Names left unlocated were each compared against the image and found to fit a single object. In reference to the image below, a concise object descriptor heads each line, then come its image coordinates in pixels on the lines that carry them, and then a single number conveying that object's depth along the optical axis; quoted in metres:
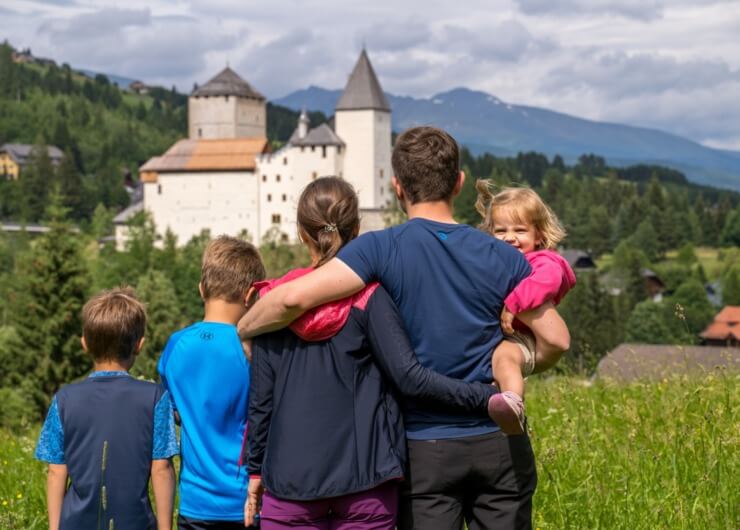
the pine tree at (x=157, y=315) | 32.66
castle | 63.31
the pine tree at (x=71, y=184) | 100.94
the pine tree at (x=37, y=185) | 99.75
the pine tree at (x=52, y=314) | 26.14
